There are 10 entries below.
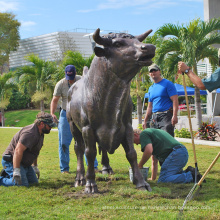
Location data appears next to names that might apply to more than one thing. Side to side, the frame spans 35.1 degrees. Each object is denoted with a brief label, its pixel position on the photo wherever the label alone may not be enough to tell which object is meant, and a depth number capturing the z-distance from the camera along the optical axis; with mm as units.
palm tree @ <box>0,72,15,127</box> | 33625
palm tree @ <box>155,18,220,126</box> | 14930
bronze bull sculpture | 4750
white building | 45156
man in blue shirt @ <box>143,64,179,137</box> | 6949
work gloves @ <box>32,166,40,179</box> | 6605
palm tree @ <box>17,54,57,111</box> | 27969
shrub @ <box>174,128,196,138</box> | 15344
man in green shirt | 5949
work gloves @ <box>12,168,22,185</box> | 5789
